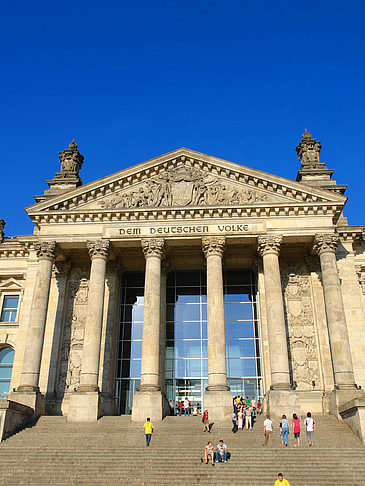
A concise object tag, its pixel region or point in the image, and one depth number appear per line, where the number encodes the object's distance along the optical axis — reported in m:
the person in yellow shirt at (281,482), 13.75
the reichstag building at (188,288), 28.83
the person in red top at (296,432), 20.69
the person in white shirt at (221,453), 18.95
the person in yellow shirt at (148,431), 20.94
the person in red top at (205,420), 23.51
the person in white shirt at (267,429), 20.94
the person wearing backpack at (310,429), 20.80
